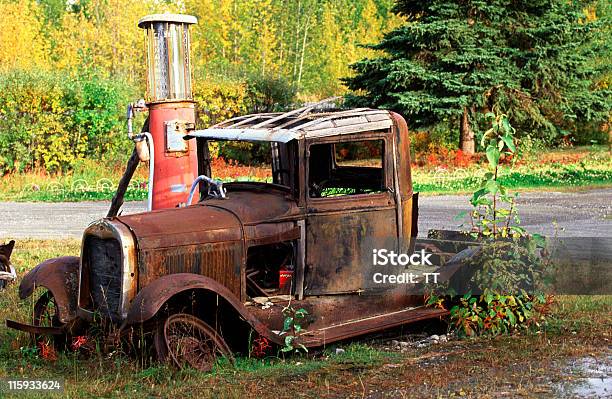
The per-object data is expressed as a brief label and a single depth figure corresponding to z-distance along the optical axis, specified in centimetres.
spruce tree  2312
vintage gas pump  875
